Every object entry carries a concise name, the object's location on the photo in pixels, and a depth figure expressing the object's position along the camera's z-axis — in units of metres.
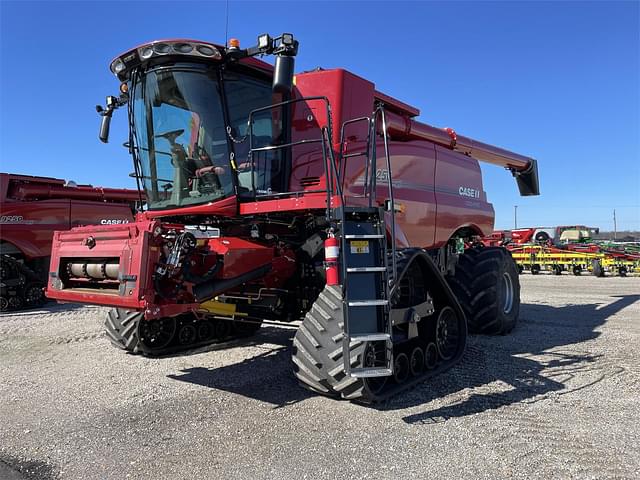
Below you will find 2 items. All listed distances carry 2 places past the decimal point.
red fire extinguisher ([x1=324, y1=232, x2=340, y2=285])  4.02
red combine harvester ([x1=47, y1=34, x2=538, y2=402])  4.01
